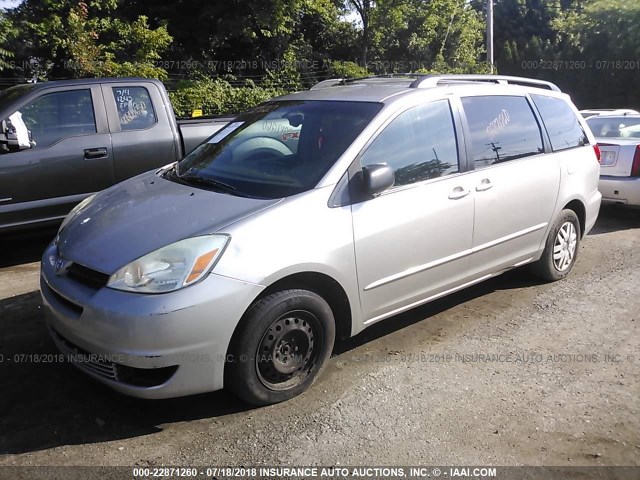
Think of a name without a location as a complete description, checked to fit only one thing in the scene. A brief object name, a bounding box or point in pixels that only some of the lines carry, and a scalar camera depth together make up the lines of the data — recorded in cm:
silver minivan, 301
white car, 751
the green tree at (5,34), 1373
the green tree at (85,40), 1460
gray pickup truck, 578
